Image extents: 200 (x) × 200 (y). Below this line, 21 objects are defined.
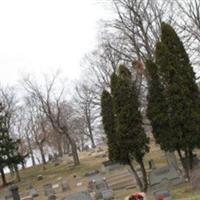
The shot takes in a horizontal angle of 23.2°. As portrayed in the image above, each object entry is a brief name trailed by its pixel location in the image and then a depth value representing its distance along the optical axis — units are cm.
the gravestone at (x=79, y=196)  1750
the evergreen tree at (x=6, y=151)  4353
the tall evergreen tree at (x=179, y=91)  1852
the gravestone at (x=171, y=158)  2545
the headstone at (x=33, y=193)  3027
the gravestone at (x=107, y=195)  2103
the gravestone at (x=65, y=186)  3034
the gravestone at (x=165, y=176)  2109
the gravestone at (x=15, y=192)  1926
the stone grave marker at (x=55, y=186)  3201
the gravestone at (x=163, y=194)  1430
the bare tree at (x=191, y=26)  2778
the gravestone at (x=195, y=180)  1681
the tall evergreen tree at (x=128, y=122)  2033
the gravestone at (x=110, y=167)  3215
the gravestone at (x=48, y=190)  2877
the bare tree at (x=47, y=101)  4566
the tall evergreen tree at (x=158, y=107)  1989
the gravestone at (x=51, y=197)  2608
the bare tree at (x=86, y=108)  4972
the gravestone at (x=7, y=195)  3127
